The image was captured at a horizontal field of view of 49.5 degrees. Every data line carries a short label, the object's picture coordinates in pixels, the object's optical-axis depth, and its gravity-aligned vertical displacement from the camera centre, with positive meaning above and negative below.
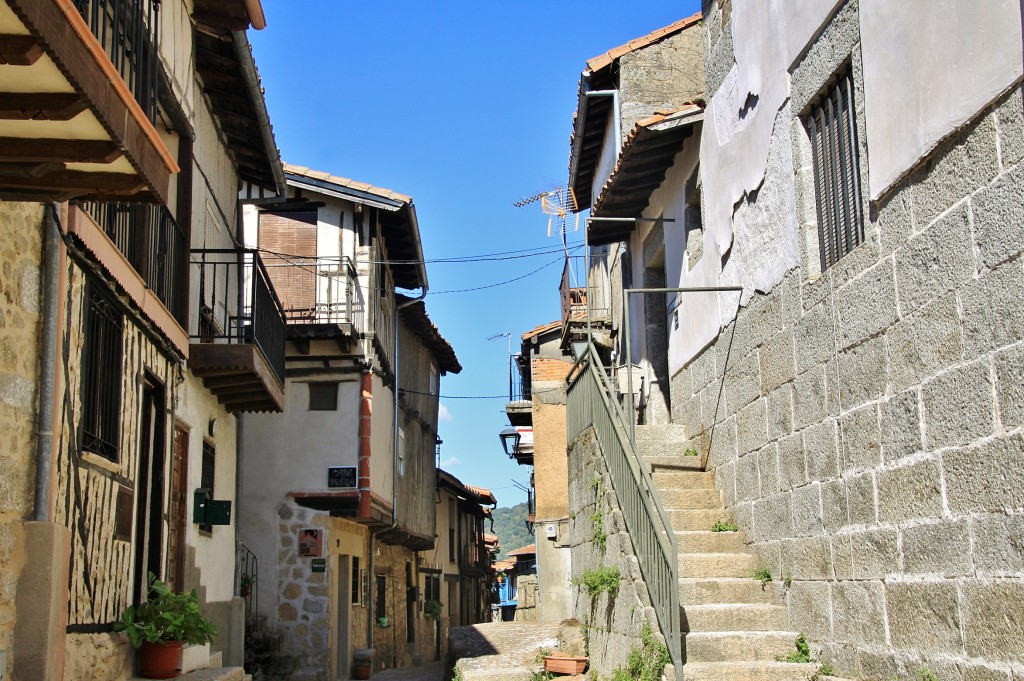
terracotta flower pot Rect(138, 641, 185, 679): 8.55 -0.94
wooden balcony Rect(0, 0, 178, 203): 4.17 +1.79
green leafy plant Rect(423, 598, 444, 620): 28.71 -1.94
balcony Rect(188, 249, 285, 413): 10.84 +2.08
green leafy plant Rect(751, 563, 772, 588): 8.19 -0.34
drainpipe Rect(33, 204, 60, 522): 6.38 +0.96
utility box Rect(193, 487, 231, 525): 10.70 +0.26
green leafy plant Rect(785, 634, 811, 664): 7.36 -0.83
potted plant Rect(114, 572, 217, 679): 8.50 -0.70
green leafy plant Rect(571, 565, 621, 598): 9.02 -0.42
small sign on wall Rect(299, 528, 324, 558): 17.66 -0.14
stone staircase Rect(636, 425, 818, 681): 7.26 -0.51
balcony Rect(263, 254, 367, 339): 18.25 +4.02
